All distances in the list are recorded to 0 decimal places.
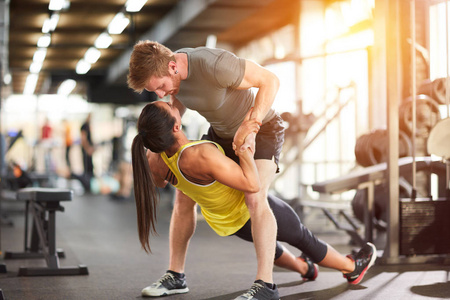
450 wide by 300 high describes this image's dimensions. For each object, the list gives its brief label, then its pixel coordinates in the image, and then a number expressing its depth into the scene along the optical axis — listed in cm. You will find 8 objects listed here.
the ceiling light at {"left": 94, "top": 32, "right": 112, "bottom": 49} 1152
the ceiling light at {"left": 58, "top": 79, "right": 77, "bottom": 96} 1670
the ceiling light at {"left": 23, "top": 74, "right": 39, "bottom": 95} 1730
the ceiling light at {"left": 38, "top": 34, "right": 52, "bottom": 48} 1148
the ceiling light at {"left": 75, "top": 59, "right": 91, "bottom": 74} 1455
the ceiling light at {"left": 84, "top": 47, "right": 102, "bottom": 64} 1307
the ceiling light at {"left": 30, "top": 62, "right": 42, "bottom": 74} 1472
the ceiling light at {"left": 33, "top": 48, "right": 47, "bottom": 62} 1294
